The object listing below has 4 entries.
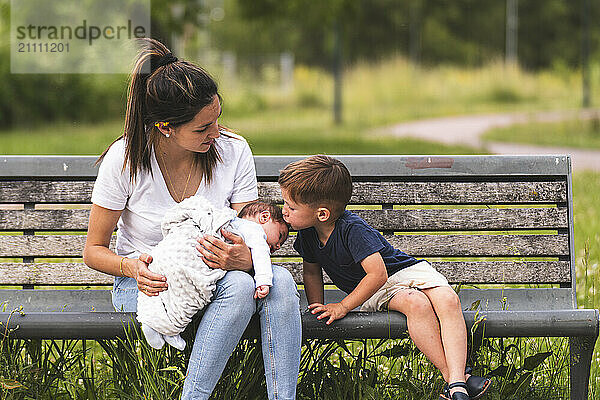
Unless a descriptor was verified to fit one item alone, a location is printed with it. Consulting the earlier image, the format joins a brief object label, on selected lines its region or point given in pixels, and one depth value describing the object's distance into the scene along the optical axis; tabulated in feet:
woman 18.16
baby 18.22
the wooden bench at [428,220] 22.63
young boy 18.84
